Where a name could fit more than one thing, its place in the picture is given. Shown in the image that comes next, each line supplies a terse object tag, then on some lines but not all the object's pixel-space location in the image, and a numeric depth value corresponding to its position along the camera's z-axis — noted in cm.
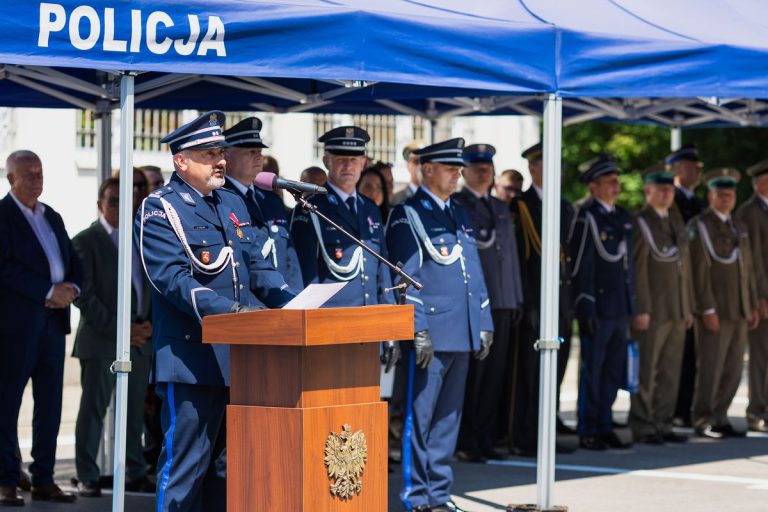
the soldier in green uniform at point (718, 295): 1922
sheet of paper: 913
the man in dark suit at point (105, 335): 1435
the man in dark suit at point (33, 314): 1360
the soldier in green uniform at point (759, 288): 1985
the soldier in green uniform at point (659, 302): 1837
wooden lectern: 896
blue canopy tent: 1035
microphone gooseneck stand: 956
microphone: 958
